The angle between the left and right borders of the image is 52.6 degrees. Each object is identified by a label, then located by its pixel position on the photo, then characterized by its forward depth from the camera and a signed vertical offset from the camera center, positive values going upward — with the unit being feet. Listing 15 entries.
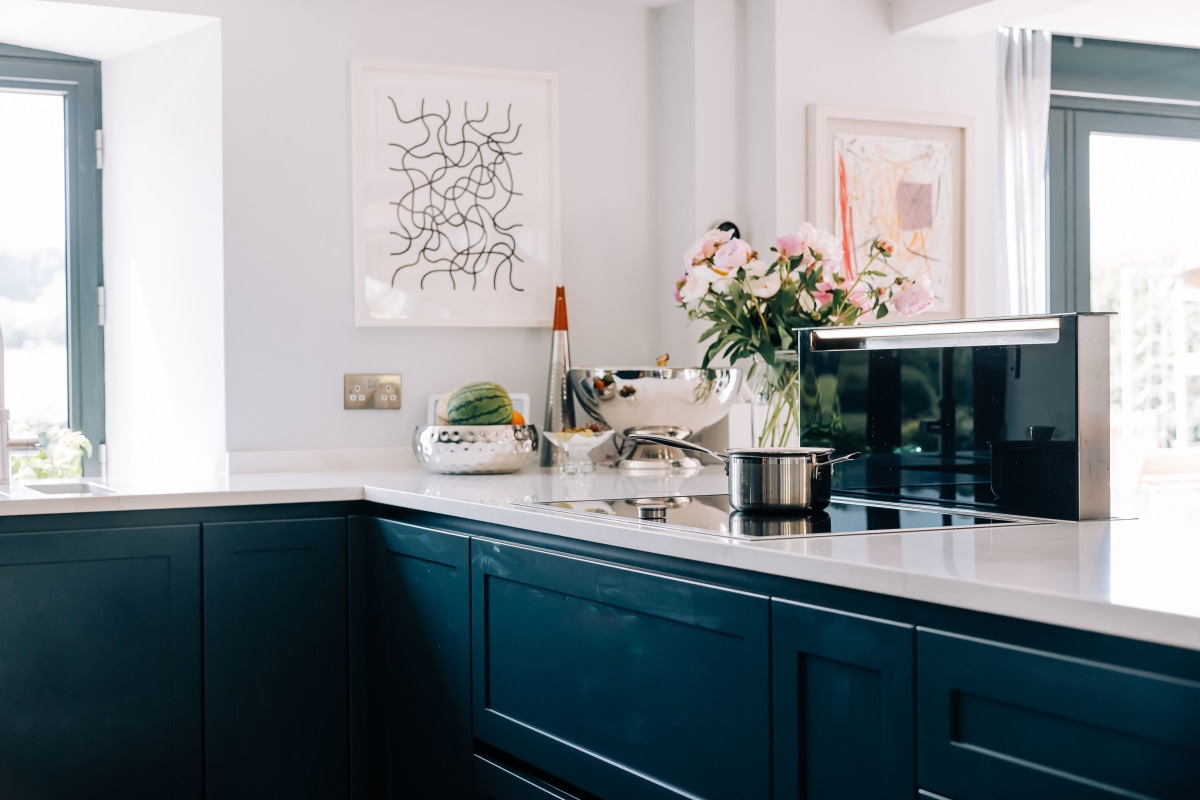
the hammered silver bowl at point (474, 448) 9.39 -0.42
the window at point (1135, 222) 13.96 +1.98
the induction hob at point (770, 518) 5.43 -0.61
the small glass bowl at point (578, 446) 9.35 -0.41
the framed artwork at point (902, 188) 11.15 +1.91
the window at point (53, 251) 11.25 +1.37
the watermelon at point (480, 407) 9.57 -0.10
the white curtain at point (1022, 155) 13.07 +2.54
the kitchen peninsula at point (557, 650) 3.83 -1.16
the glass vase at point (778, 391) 8.04 +0.01
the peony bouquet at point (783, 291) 8.15 +0.68
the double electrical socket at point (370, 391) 10.50 +0.03
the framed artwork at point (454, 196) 10.52 +1.76
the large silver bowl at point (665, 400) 9.72 -0.06
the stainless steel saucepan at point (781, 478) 5.96 -0.43
